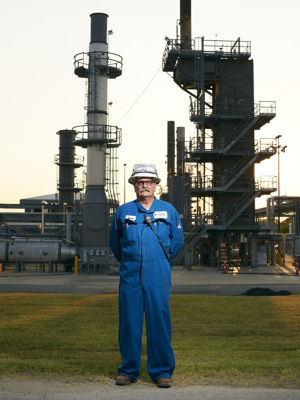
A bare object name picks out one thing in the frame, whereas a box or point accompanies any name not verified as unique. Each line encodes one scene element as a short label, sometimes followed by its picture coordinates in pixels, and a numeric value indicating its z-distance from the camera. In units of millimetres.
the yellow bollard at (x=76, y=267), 36344
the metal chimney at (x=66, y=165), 59719
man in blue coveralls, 5617
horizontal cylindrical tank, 37688
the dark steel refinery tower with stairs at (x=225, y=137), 42000
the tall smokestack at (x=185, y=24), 46103
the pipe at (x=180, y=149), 68062
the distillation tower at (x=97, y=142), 37938
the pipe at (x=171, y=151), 75469
